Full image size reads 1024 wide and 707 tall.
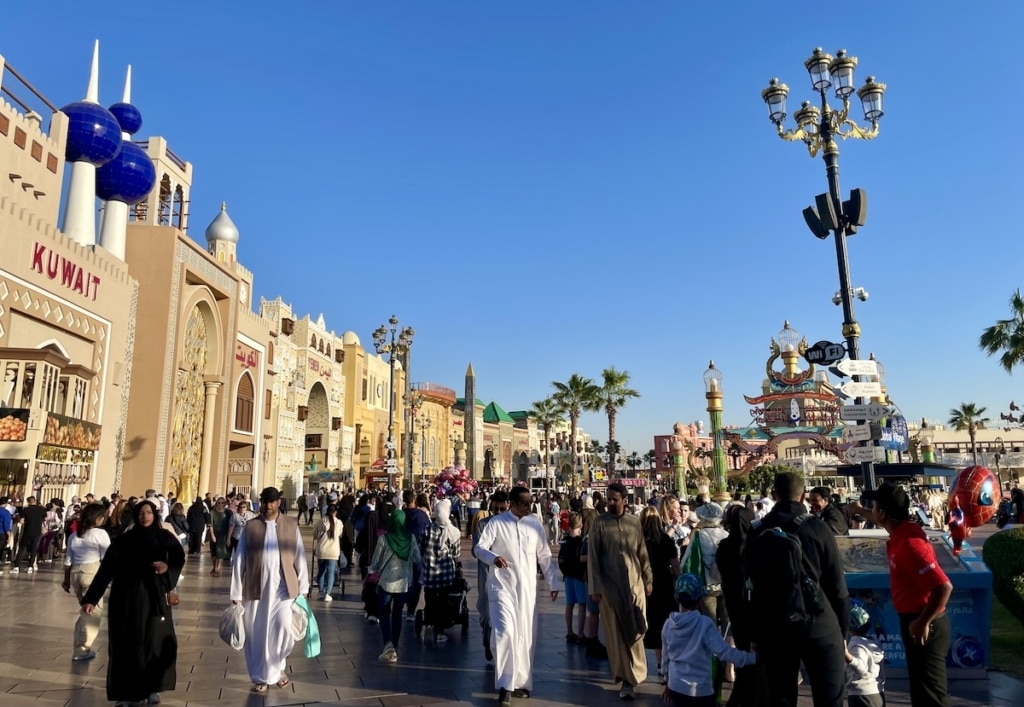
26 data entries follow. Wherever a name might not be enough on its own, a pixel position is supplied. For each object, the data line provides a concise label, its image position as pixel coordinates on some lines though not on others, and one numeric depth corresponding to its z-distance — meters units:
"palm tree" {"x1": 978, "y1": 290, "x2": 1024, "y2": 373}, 25.25
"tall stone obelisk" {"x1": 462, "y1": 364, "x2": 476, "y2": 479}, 78.00
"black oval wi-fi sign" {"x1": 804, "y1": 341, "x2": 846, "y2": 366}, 10.13
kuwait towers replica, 25.27
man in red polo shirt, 4.00
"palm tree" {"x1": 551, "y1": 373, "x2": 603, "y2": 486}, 46.81
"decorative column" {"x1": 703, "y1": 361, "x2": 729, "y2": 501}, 40.16
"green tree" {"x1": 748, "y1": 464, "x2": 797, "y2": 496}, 51.01
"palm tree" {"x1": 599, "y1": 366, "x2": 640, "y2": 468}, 48.94
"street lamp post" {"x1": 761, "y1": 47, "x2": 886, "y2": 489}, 10.16
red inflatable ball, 11.92
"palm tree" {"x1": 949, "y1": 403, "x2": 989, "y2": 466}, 64.00
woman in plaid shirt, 7.64
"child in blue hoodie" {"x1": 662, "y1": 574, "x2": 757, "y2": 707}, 4.19
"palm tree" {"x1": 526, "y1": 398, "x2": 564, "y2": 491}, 56.37
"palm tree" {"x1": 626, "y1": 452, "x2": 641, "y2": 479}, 99.69
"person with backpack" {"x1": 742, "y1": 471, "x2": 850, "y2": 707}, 3.67
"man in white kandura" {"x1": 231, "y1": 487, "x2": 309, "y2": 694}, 5.86
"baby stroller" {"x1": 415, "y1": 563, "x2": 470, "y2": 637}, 7.82
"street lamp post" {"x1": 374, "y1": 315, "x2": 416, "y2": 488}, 25.72
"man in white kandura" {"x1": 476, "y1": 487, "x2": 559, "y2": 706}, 5.42
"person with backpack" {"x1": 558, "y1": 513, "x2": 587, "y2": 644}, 7.63
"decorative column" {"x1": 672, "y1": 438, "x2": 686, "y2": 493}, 44.10
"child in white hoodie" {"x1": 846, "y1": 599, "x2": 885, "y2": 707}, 4.22
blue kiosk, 5.80
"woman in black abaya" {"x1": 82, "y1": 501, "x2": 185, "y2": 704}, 5.18
